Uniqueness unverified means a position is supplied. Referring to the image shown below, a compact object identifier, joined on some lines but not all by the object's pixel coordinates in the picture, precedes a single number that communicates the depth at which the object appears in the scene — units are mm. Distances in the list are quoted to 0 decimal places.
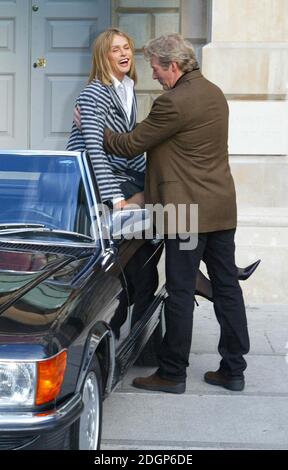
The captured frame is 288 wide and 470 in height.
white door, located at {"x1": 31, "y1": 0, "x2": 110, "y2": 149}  17812
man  9711
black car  6414
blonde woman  10225
